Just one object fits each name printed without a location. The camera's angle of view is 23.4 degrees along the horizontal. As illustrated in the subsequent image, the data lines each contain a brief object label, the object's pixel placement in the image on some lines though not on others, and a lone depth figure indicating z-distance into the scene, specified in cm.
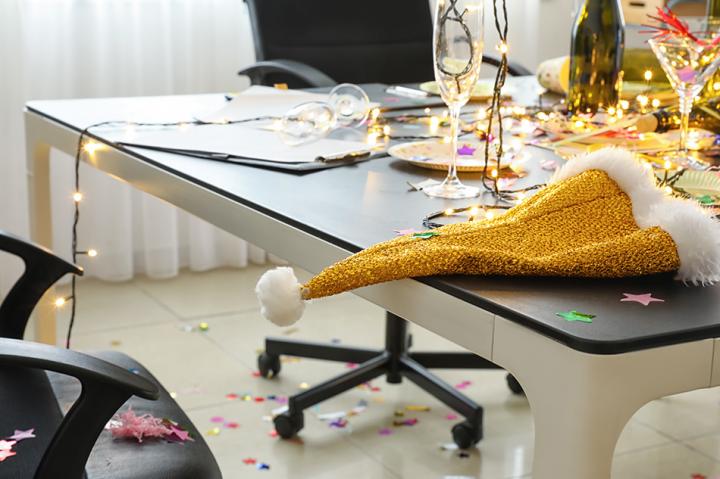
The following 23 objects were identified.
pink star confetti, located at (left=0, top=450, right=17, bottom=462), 197
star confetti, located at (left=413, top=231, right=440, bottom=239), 189
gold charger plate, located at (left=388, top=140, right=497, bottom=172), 229
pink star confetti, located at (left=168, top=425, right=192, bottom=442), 205
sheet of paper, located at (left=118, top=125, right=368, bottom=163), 235
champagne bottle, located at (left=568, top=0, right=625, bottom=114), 266
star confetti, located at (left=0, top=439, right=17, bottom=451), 199
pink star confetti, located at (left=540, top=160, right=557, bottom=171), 232
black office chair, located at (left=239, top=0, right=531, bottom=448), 307
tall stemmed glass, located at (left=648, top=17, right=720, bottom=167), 230
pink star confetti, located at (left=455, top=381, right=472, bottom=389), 331
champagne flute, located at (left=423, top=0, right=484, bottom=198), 212
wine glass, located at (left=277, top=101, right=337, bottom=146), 245
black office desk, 167
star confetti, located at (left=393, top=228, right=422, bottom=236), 197
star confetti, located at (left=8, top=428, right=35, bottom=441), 202
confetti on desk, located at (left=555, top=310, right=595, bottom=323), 171
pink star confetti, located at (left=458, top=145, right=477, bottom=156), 238
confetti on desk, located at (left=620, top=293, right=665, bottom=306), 177
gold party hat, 182
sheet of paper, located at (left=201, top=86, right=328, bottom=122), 268
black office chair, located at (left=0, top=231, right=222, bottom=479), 188
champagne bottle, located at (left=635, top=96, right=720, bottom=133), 253
